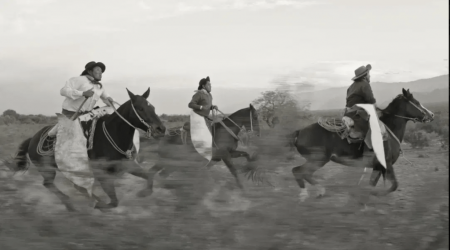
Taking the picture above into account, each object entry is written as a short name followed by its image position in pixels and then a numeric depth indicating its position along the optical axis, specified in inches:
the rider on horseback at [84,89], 299.9
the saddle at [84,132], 286.8
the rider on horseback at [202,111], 394.6
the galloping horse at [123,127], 290.5
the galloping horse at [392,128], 344.5
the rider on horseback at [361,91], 348.5
